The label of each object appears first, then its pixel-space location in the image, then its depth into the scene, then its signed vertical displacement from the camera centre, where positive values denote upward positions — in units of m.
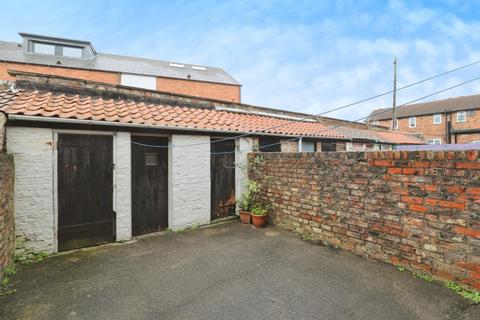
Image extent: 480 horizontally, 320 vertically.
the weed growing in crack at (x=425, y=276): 3.24 -1.74
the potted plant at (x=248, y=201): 6.26 -1.23
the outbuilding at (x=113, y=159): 4.13 -0.02
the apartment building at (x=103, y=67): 18.39 +8.51
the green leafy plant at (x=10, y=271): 3.45 -1.82
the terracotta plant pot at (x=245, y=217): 6.23 -1.63
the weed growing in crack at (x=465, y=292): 2.79 -1.73
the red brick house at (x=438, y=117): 28.14 +5.99
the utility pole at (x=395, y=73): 22.28 +8.64
